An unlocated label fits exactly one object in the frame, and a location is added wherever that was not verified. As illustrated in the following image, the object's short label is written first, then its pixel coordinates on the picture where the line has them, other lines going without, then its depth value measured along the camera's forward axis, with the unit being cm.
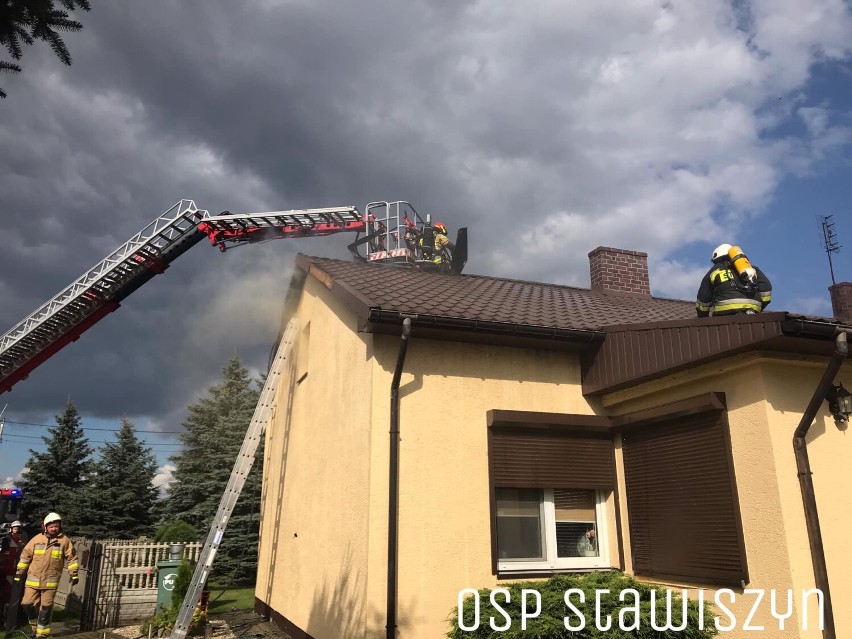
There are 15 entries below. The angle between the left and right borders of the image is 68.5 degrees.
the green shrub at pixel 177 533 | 1459
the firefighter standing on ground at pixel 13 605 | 928
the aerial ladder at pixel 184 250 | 1211
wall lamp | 590
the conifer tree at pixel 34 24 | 349
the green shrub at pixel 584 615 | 500
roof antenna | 1489
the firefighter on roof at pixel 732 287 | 673
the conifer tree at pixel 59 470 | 2534
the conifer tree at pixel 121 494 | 2273
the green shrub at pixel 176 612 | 945
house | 570
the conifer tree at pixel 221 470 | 1884
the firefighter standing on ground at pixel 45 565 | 884
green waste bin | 1036
